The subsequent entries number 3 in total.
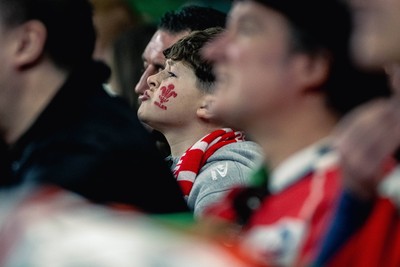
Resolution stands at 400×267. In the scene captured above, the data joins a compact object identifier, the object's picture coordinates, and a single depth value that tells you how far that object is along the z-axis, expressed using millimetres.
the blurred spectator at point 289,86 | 3441
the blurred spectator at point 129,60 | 7610
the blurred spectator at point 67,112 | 4275
